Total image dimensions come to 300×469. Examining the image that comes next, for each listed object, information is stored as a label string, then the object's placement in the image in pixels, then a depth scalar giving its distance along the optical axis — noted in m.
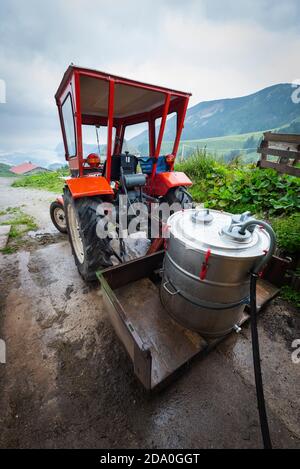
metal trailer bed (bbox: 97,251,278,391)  1.28
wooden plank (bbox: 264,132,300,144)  4.05
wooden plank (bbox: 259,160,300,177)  3.66
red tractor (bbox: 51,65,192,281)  2.01
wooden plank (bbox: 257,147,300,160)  3.98
